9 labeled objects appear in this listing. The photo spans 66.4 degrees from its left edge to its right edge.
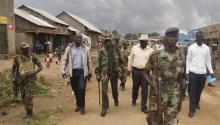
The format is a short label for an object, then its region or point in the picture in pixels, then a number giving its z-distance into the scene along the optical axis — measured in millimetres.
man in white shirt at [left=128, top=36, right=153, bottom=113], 4055
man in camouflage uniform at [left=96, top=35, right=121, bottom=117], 3957
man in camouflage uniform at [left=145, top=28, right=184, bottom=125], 2596
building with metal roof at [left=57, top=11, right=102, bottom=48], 26743
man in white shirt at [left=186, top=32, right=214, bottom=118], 3886
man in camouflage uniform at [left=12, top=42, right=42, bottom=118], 3691
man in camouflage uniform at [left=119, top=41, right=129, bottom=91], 4212
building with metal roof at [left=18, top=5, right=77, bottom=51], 19146
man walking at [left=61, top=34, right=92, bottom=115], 3967
